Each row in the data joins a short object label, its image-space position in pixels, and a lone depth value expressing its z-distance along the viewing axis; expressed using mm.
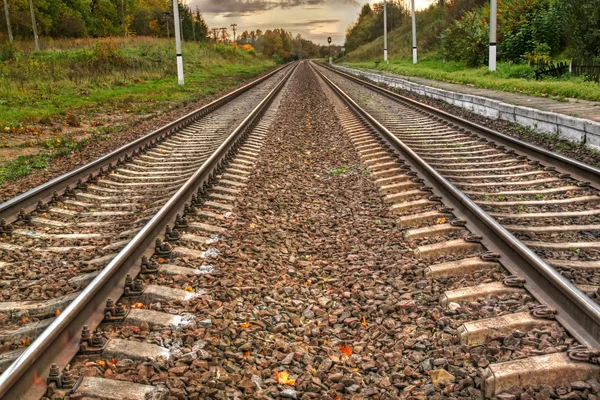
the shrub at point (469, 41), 28328
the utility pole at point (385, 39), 46938
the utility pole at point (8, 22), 45219
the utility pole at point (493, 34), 21000
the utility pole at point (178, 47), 25270
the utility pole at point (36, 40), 40688
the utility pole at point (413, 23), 37166
